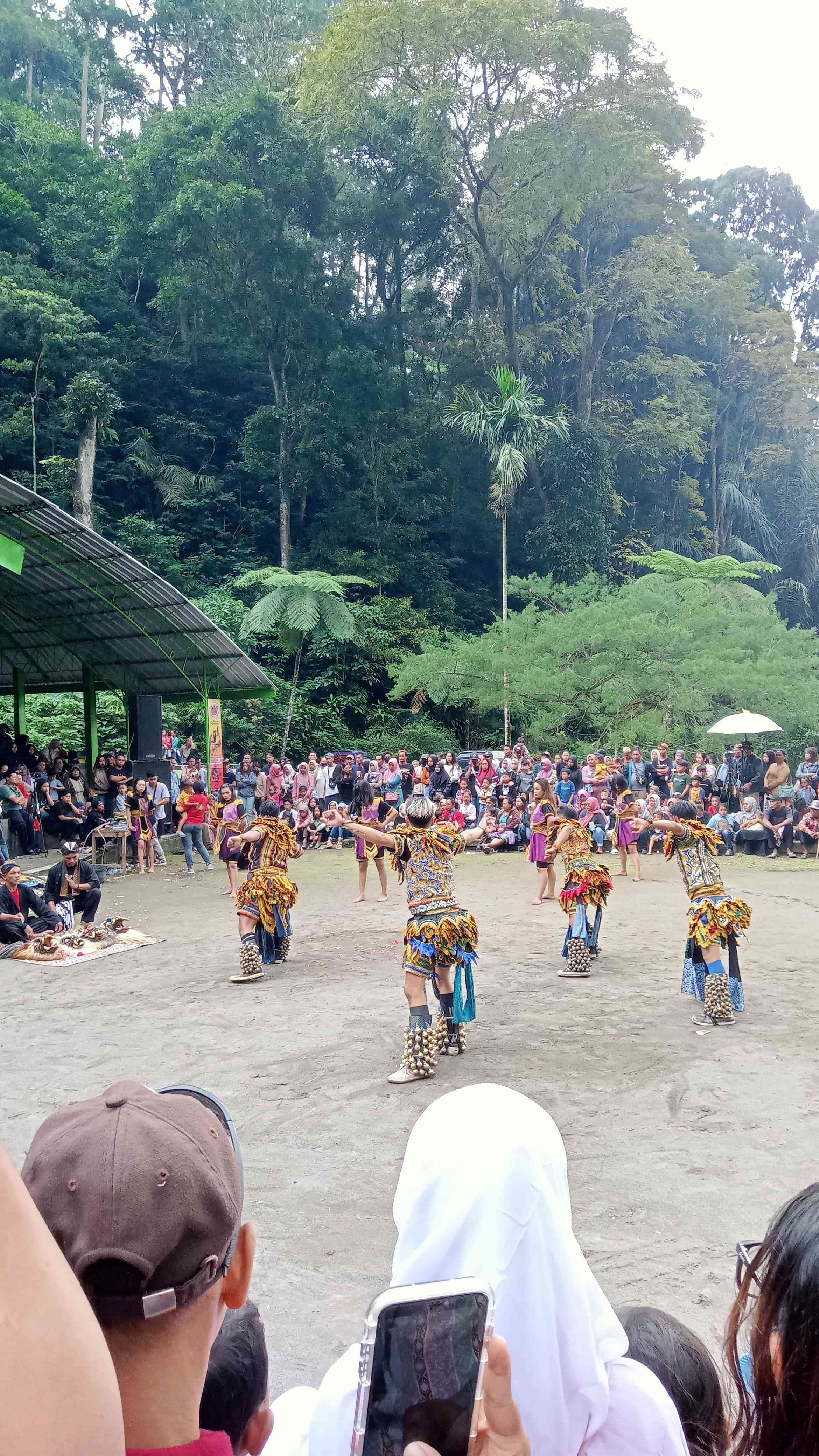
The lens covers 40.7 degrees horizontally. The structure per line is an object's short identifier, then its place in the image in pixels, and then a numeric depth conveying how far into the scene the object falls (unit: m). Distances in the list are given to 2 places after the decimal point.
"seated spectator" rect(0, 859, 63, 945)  11.02
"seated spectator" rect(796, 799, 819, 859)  17.28
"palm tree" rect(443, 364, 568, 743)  27.92
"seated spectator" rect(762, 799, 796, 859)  17.42
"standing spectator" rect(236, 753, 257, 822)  20.00
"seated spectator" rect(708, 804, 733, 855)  17.27
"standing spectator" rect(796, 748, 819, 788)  18.11
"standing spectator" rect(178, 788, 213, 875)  16.97
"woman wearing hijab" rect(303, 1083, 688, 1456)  1.58
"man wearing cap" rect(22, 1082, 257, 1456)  1.28
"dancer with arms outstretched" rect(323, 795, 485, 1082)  6.72
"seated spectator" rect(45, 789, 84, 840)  16.86
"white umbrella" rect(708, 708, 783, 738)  18.08
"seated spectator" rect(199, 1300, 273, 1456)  2.00
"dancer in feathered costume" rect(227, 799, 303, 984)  9.51
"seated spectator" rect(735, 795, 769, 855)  17.53
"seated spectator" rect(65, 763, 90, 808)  19.25
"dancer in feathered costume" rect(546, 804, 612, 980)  9.45
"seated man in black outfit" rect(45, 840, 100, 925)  12.02
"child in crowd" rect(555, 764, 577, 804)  17.98
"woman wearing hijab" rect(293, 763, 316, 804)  21.14
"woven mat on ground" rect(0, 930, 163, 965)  10.62
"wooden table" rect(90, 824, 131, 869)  16.91
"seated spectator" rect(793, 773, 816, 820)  17.70
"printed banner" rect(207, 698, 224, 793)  19.11
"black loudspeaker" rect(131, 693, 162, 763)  20.45
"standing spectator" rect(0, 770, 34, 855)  18.08
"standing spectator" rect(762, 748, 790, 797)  17.88
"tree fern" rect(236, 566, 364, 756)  25.67
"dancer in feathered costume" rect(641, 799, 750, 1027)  7.64
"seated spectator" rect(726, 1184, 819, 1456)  1.47
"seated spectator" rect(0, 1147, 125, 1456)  0.82
